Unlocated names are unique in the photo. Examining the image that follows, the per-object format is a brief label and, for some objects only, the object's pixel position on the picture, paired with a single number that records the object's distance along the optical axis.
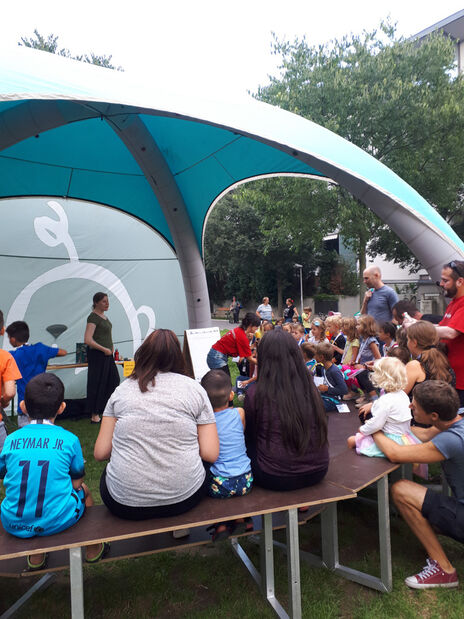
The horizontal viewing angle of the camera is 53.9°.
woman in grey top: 2.36
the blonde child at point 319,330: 7.37
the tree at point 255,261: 34.44
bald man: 5.66
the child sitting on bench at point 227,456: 2.64
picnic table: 2.21
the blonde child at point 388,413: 3.07
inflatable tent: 4.43
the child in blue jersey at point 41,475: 2.27
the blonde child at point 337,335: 6.55
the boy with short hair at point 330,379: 4.78
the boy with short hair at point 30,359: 5.33
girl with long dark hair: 2.62
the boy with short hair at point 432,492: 2.75
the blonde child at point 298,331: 7.46
